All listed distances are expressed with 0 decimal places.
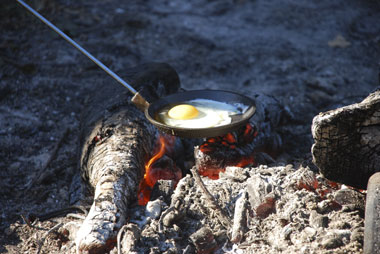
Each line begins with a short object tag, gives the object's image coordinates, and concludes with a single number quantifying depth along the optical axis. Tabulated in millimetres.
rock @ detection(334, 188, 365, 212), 4196
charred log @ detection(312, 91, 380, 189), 3805
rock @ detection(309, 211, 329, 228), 4020
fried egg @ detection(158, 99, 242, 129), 5621
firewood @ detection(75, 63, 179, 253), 4375
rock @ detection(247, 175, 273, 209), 4543
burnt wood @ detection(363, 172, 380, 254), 3355
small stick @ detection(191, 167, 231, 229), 4484
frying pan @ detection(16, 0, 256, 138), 5168
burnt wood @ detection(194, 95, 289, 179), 5848
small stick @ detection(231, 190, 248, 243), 4316
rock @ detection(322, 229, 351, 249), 3723
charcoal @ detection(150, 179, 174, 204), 5020
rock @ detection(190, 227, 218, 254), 4281
